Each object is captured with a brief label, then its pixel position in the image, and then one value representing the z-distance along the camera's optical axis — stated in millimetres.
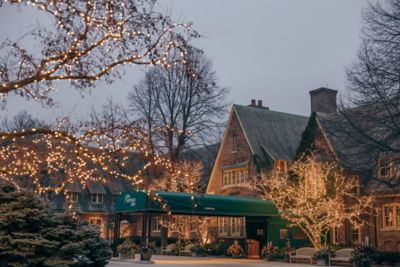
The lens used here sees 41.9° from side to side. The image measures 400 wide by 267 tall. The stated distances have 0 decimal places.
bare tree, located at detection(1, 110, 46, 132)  54834
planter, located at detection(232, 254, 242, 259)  35688
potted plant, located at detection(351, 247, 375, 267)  27125
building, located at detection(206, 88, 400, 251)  27172
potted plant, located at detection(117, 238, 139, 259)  30908
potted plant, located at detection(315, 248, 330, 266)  28631
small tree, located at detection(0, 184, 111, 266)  14062
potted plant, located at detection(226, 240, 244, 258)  35750
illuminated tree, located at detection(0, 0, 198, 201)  10188
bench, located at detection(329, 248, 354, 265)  28200
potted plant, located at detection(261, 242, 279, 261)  32344
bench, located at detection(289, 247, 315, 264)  30094
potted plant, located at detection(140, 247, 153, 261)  28719
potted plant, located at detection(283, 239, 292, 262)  31531
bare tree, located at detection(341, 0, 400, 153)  23750
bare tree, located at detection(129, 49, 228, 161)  40469
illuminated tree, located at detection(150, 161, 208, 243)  39375
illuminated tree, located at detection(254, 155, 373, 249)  30297
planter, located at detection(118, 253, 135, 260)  30775
